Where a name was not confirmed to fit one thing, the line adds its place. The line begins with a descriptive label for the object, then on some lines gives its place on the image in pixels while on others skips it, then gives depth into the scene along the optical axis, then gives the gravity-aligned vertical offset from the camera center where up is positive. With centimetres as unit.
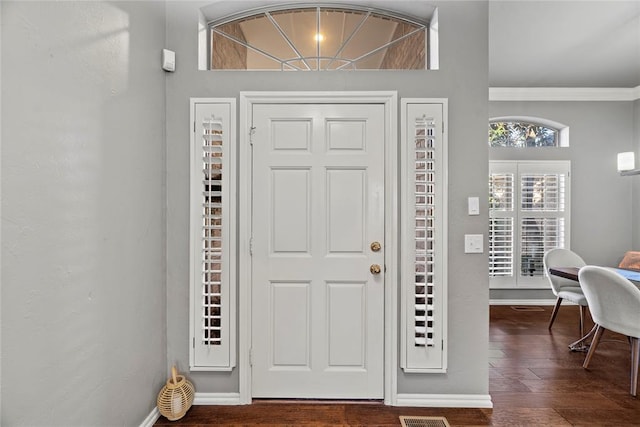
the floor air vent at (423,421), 212 -127
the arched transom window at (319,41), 245 +119
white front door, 233 -26
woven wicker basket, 214 -114
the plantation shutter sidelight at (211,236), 231 -16
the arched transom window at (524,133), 516 +117
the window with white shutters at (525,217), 496 -6
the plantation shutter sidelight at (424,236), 228 -15
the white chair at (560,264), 392 -57
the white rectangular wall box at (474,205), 228 +5
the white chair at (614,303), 256 -68
